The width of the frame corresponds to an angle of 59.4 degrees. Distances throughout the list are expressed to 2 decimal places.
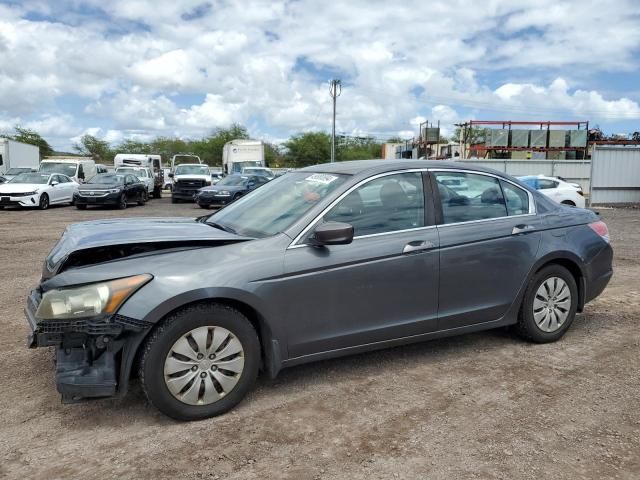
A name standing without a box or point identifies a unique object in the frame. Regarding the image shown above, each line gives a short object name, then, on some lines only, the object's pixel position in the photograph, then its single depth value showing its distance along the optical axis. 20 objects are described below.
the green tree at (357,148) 79.44
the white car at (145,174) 26.42
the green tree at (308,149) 73.94
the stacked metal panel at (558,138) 31.70
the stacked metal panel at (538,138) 31.41
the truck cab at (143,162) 30.73
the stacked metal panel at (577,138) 31.39
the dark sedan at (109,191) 20.28
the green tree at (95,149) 83.28
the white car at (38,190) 19.23
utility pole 36.38
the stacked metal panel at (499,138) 31.00
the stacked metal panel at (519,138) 31.09
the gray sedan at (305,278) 3.15
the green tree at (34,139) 73.56
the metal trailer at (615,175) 22.81
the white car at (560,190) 16.45
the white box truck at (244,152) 32.75
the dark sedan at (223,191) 20.67
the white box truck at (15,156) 29.25
